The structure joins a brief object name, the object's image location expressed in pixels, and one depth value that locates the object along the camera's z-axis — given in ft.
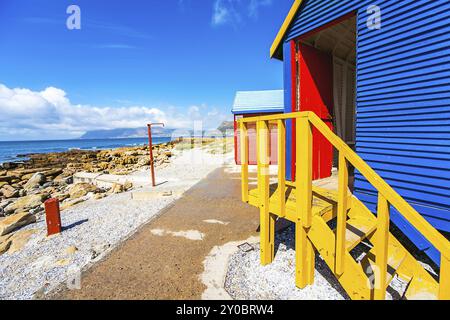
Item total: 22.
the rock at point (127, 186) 26.94
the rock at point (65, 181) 46.36
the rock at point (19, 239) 13.40
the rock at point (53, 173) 56.75
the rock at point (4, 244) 13.48
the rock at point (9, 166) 83.48
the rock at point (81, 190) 29.35
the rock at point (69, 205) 21.97
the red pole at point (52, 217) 14.58
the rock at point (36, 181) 45.21
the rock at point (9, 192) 38.82
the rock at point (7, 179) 51.94
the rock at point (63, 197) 29.06
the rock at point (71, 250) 12.13
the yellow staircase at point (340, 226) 6.40
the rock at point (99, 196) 24.25
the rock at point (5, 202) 31.59
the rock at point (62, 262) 10.92
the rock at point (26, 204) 26.57
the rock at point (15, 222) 16.29
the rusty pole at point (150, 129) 25.28
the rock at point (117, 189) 26.30
